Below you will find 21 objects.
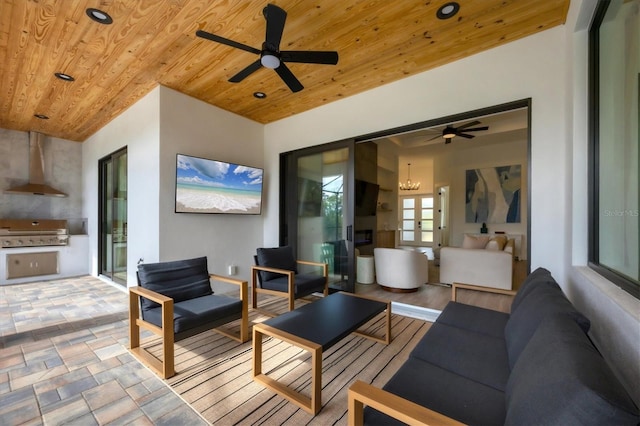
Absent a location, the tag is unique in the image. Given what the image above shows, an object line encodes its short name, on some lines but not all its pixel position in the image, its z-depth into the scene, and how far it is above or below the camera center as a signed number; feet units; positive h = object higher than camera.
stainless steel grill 15.42 -1.16
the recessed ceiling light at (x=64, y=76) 10.39 +5.36
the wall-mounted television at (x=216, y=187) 11.91 +1.30
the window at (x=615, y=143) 4.43 +1.36
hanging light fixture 31.71 +3.27
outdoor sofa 2.20 -2.15
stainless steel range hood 17.08 +2.92
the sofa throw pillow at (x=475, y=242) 17.11 -1.86
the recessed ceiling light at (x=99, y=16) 7.27 +5.45
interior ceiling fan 17.13 +5.35
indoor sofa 13.28 -2.77
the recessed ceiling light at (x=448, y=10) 7.09 +5.48
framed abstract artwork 23.27 +1.66
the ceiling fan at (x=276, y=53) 6.46 +4.35
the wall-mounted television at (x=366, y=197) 14.79 +0.95
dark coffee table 5.49 -2.77
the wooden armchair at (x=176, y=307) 6.64 -2.70
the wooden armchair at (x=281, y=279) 10.47 -2.78
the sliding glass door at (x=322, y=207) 12.90 +0.31
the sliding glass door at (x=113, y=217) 14.76 -0.22
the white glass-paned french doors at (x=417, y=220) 31.37 -0.82
